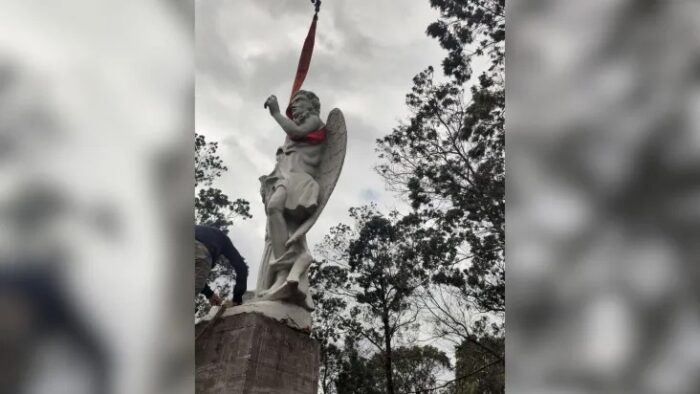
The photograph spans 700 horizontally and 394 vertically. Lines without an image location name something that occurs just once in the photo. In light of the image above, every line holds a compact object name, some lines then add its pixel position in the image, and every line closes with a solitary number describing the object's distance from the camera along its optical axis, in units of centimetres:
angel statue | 461
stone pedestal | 402
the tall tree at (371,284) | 1371
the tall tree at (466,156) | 938
